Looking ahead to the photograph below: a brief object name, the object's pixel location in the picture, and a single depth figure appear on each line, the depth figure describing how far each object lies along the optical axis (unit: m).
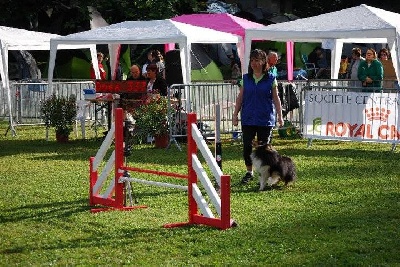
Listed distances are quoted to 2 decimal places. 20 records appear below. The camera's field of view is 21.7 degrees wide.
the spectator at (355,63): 23.51
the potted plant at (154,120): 19.47
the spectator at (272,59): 20.36
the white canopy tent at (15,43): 23.00
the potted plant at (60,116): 21.23
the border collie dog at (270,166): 12.98
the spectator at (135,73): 20.70
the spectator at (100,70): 26.78
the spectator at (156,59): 23.46
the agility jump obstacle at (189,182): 10.09
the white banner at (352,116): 18.17
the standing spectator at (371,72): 20.42
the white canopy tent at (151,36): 20.61
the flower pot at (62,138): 21.33
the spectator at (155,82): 20.56
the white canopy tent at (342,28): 18.12
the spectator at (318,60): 35.56
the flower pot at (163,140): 19.56
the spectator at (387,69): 22.14
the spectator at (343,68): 29.98
